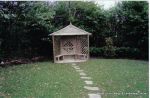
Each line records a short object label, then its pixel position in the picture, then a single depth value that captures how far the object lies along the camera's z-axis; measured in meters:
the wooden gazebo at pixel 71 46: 7.29
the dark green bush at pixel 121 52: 7.70
